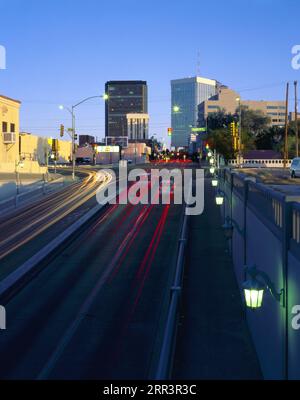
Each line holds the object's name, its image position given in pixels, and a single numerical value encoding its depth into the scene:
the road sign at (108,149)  147.12
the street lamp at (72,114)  50.44
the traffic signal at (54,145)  68.69
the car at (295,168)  42.34
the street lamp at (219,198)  24.73
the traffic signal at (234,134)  76.68
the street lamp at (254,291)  8.85
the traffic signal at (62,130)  65.81
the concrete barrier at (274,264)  8.34
